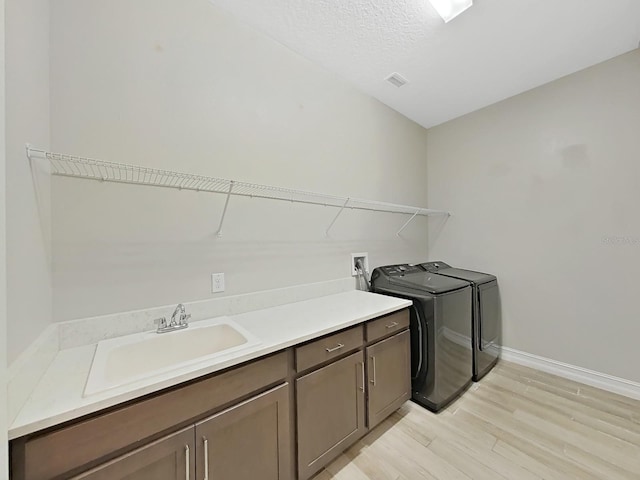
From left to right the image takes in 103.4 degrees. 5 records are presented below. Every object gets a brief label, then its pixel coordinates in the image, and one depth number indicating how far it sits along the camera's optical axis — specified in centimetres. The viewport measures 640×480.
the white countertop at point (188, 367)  71
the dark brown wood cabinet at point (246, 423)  73
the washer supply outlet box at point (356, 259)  237
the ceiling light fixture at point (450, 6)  158
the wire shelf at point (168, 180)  110
